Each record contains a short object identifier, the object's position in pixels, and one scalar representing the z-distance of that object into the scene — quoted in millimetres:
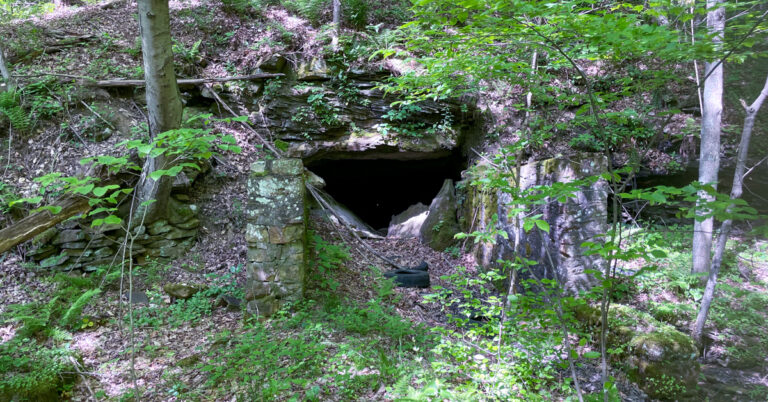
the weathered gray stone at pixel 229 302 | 4496
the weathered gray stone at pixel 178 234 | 5426
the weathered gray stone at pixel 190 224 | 5535
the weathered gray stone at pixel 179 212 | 5516
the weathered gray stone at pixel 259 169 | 4332
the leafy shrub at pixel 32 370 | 2713
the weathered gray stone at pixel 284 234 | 4297
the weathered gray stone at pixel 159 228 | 5320
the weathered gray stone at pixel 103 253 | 5051
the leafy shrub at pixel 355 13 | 8211
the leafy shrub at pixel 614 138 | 6778
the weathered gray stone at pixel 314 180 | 7012
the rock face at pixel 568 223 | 4734
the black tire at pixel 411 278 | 5512
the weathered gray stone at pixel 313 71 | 7426
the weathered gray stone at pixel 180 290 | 4559
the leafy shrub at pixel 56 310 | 3605
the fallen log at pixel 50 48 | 6246
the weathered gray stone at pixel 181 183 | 5664
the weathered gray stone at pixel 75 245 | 4965
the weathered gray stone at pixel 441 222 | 7332
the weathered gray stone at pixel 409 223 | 8086
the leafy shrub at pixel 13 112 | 5410
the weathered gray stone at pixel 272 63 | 7250
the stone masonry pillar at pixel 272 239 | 4297
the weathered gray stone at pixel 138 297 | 4461
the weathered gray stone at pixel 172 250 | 5294
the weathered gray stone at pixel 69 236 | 4941
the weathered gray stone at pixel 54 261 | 4820
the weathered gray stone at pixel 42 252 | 4840
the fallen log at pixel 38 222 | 4121
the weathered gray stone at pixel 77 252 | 4945
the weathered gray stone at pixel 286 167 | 4363
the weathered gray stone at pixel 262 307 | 4262
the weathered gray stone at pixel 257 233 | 4293
